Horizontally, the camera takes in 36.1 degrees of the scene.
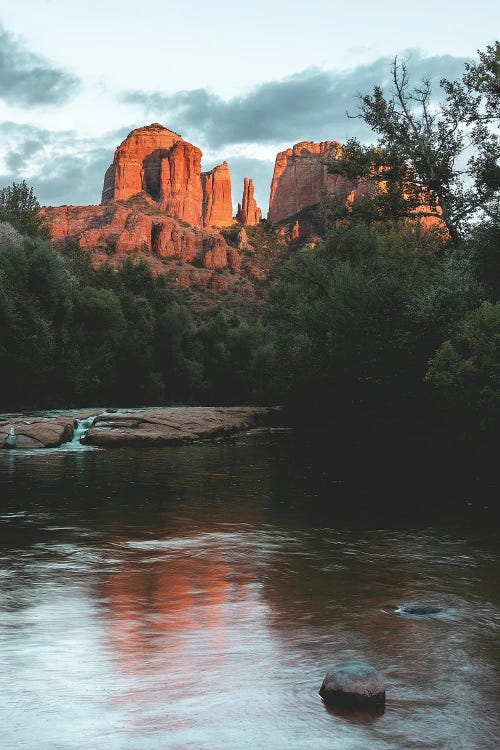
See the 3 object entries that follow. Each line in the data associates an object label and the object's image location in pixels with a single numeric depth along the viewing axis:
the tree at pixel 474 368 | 23.36
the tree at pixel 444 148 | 32.69
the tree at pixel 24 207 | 75.88
